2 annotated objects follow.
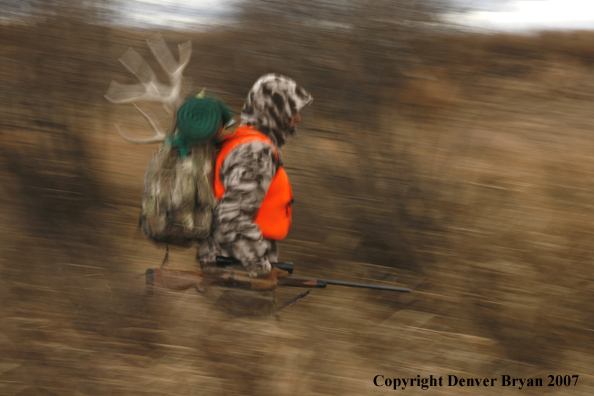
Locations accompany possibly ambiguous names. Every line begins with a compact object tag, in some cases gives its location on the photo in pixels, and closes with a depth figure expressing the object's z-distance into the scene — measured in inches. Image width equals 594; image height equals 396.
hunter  182.2
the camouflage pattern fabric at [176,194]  179.2
